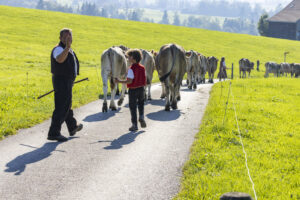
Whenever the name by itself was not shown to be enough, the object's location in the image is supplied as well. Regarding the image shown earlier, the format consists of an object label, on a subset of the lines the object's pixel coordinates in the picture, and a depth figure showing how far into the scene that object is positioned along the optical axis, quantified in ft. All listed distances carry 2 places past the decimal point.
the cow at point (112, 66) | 41.29
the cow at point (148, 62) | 49.60
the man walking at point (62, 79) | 27.04
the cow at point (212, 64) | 103.65
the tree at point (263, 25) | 411.44
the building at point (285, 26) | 384.47
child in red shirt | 31.09
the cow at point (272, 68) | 133.08
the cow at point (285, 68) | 136.56
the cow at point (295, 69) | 138.10
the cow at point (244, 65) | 121.42
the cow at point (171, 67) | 42.63
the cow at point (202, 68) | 91.08
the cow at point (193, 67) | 70.59
